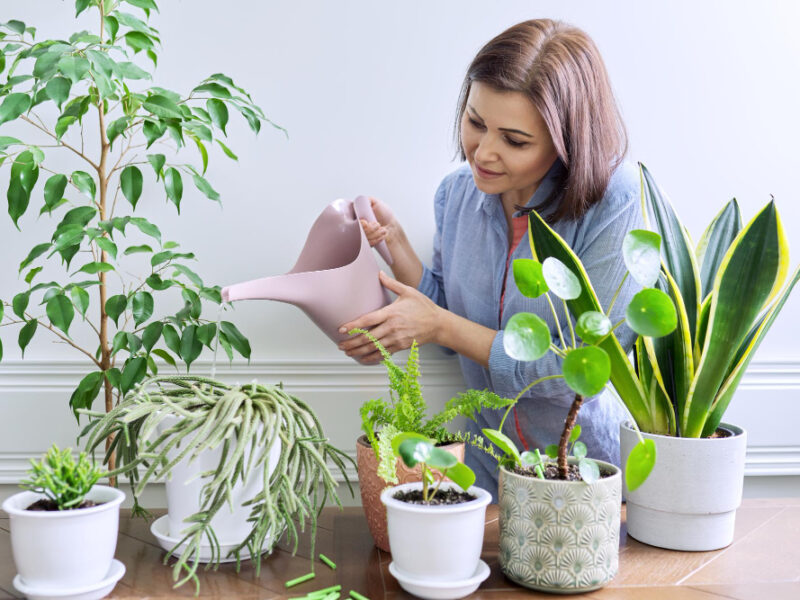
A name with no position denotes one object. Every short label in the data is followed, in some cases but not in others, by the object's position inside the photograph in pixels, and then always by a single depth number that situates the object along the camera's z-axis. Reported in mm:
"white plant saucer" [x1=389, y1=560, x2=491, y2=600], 896
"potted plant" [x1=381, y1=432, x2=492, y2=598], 875
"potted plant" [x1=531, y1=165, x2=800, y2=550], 1028
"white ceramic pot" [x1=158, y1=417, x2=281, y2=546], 965
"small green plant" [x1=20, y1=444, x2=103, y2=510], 859
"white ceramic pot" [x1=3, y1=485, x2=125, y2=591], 843
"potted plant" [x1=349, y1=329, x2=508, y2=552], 1018
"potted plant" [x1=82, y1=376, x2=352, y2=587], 925
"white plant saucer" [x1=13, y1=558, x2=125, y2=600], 868
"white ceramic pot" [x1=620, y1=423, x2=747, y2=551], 1044
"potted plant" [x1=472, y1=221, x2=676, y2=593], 837
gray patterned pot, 908
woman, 1289
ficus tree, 1222
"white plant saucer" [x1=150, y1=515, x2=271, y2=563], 995
